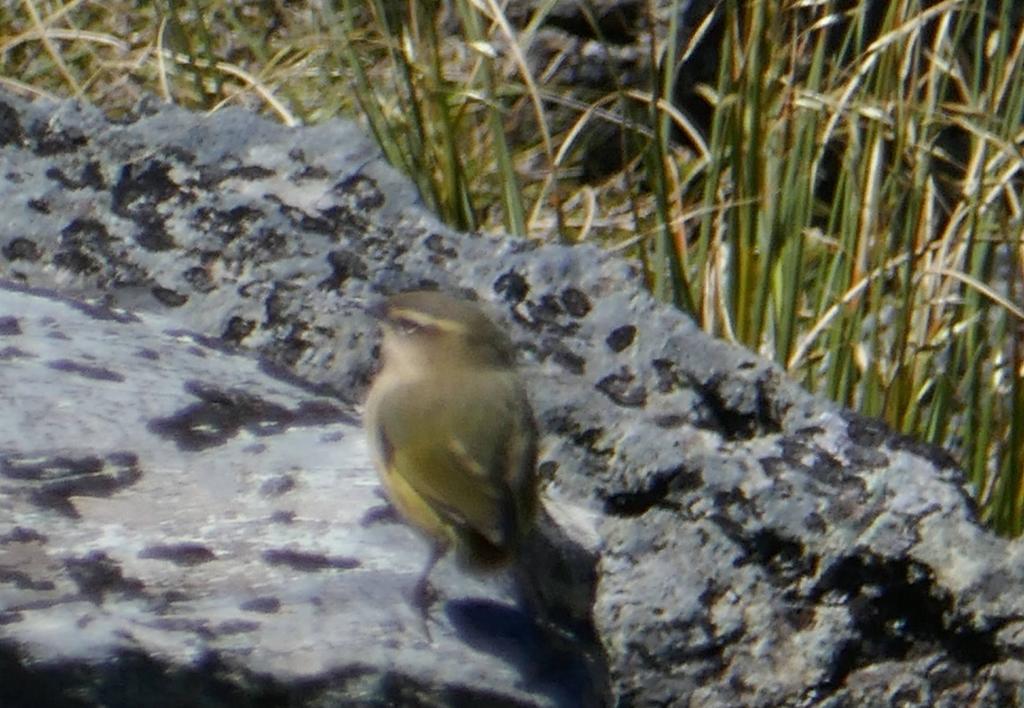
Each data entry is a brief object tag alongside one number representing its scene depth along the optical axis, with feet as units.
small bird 15.43
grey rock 14.88
